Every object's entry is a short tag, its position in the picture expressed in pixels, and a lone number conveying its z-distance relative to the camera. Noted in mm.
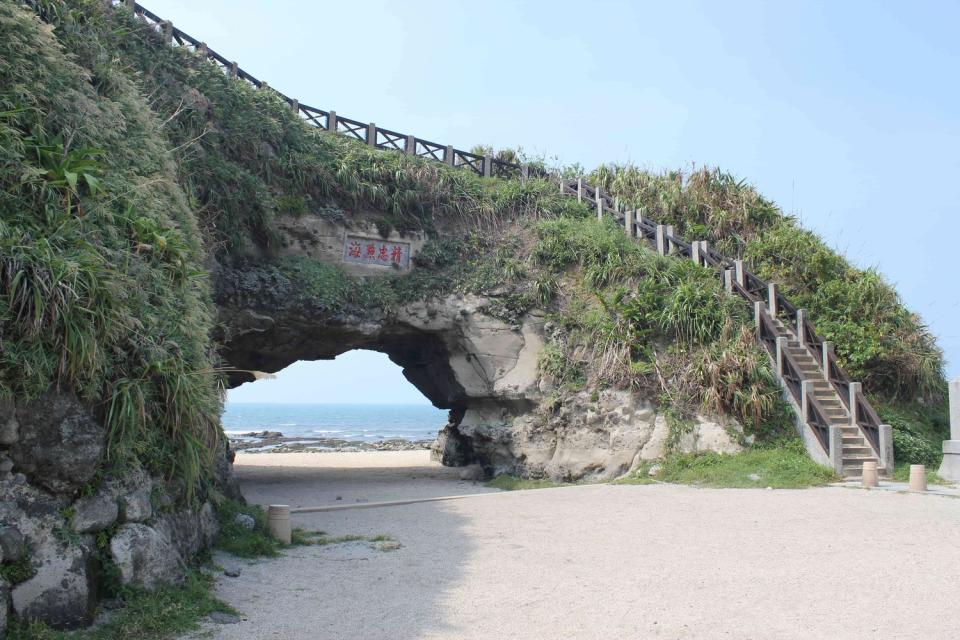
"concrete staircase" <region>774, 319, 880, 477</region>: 12578
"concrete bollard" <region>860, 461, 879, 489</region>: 11336
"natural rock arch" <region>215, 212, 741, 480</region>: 13836
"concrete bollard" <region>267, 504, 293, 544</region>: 7828
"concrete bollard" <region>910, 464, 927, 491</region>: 11094
